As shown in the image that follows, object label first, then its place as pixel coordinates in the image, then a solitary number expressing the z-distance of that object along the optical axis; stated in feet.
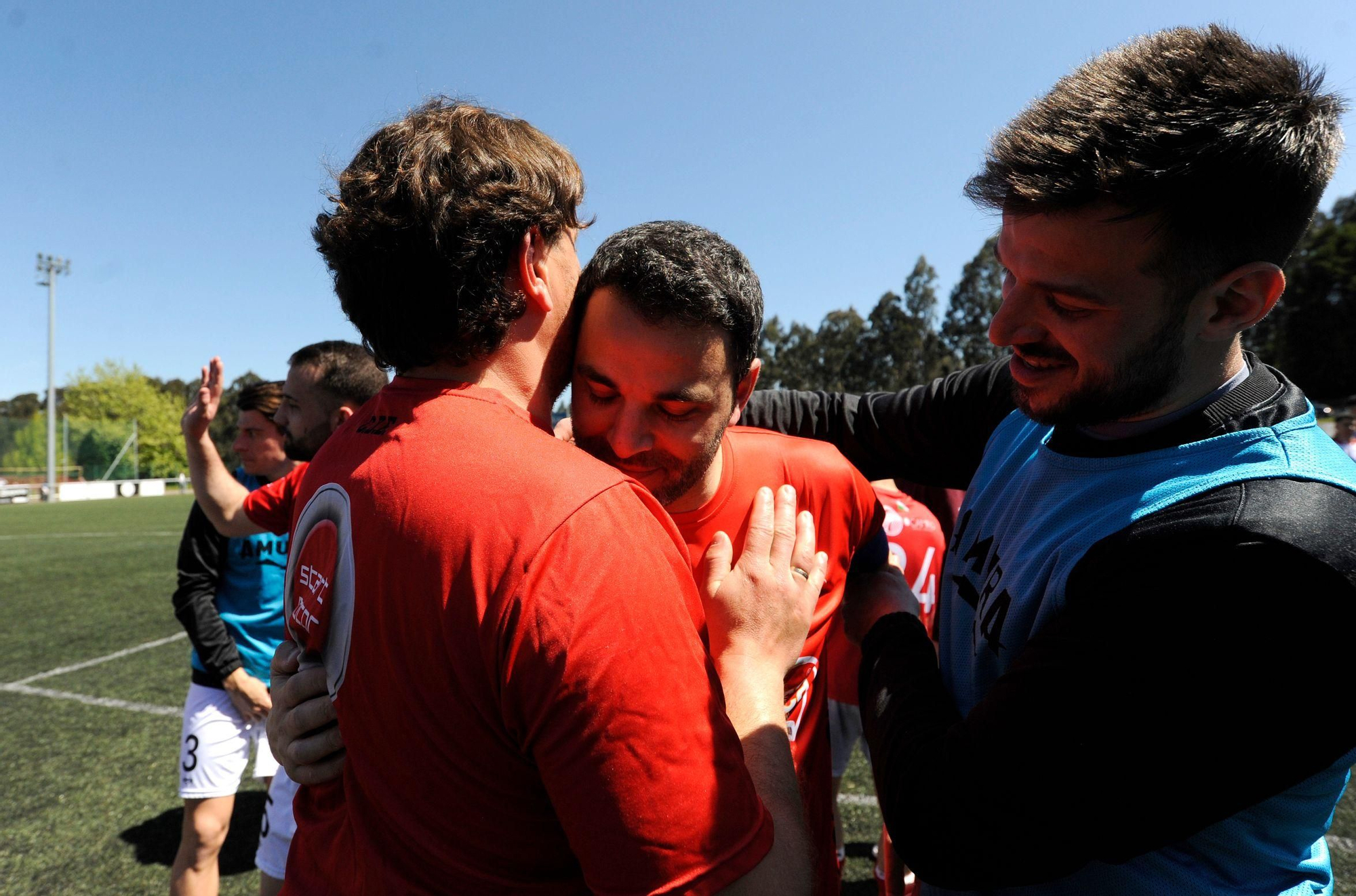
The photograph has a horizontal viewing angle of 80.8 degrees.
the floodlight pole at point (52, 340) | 129.80
